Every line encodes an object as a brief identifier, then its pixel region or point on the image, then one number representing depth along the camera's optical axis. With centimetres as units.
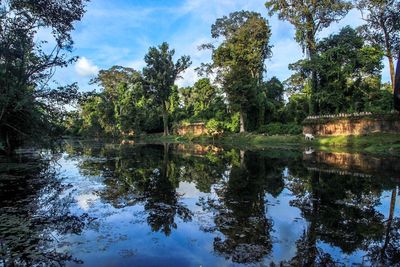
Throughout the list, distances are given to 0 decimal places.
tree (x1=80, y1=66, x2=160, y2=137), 6512
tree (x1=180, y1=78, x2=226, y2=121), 5512
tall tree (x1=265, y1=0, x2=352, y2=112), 3681
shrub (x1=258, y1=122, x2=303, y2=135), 3817
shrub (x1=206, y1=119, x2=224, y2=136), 4684
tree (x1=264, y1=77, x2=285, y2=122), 4652
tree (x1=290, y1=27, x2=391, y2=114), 3566
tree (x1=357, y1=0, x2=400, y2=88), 3212
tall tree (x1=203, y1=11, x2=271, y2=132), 4275
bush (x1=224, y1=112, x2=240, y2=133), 4766
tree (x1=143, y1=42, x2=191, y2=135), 5756
